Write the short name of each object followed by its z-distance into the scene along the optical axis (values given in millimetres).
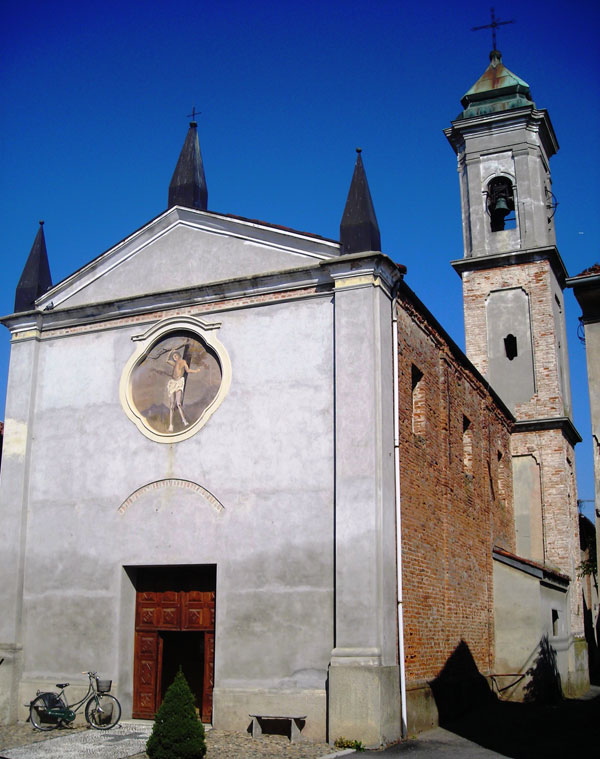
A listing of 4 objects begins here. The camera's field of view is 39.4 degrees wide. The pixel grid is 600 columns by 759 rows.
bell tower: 22578
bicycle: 12914
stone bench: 11828
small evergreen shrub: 9867
